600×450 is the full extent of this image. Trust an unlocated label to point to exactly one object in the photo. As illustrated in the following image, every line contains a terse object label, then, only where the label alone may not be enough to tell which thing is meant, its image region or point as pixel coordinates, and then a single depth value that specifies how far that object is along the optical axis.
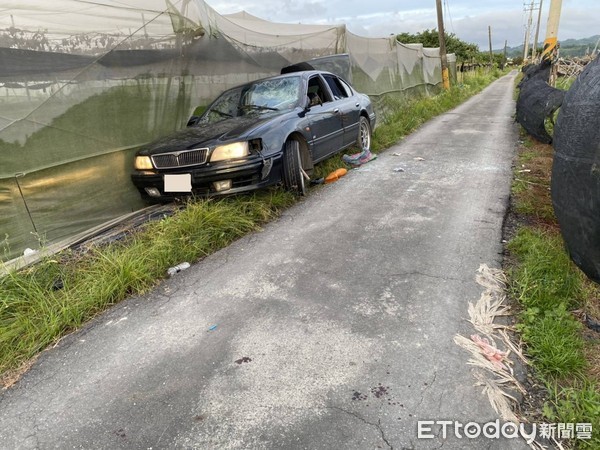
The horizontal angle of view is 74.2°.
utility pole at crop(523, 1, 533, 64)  47.62
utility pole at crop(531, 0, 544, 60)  42.53
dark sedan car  4.25
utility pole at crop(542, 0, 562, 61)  9.56
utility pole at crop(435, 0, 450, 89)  19.31
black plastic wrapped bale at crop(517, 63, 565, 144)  6.59
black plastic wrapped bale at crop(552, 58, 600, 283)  2.29
